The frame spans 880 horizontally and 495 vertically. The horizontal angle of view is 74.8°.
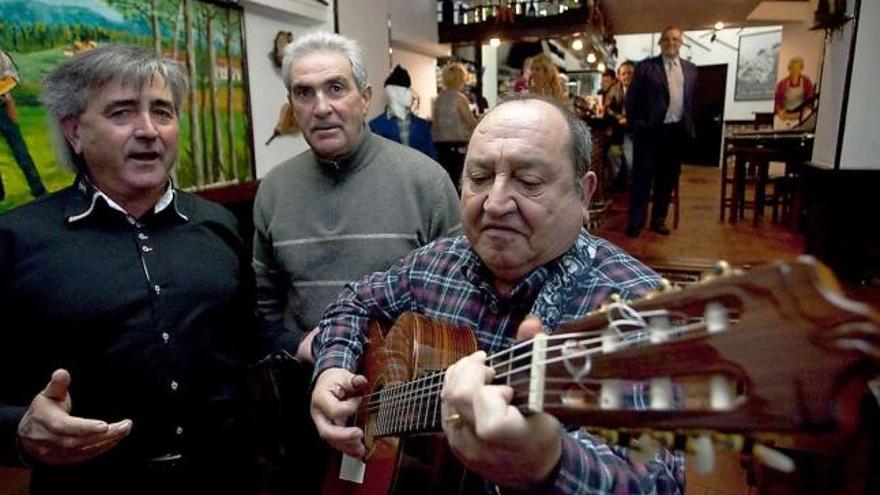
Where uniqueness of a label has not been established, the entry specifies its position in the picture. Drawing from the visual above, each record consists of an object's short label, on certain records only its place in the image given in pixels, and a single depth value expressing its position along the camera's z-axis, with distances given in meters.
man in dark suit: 5.11
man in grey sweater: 1.75
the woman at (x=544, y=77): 5.16
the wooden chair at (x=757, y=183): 5.96
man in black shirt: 1.19
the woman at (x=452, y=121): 5.66
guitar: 0.47
